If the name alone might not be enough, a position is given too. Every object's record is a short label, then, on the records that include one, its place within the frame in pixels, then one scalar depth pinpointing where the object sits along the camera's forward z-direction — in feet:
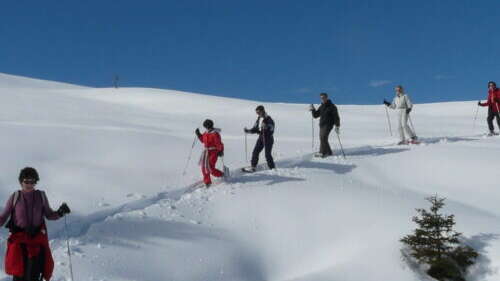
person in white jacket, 53.06
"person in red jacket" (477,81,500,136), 56.85
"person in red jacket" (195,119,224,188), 36.40
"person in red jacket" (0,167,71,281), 18.54
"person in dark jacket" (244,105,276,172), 40.63
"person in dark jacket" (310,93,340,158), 46.32
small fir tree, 25.98
